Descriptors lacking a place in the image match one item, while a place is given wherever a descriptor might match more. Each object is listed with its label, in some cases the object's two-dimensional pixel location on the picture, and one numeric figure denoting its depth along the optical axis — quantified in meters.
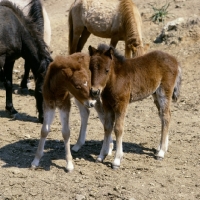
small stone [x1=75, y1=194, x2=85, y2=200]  8.57
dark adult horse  12.98
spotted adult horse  15.73
